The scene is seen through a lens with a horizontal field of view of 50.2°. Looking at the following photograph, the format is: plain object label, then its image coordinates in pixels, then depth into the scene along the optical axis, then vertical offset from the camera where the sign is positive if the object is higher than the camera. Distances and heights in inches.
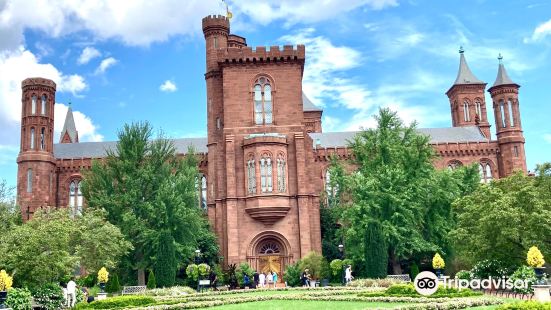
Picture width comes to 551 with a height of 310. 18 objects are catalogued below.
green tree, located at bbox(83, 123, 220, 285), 1596.9 +181.3
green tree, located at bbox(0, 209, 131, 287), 1051.9 +33.0
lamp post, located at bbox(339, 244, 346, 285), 1501.0 +4.2
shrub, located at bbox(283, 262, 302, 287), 1576.0 -49.5
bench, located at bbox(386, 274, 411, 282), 1419.0 -60.2
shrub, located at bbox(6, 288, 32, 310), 871.4 -46.7
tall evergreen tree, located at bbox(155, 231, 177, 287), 1518.2 -1.7
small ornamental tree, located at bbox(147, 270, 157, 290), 1444.4 -48.2
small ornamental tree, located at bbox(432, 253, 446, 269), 1091.2 -22.6
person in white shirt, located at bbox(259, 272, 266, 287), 1574.8 -59.0
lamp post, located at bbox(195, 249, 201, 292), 1536.8 +0.5
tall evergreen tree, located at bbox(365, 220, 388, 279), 1448.1 -2.6
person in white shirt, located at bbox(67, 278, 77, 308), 1024.2 -49.9
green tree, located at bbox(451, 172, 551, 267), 1080.2 +48.9
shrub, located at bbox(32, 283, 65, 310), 978.1 -49.0
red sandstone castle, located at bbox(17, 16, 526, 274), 1676.9 +320.3
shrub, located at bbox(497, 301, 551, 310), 517.7 -51.7
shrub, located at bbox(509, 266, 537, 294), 895.7 -46.6
